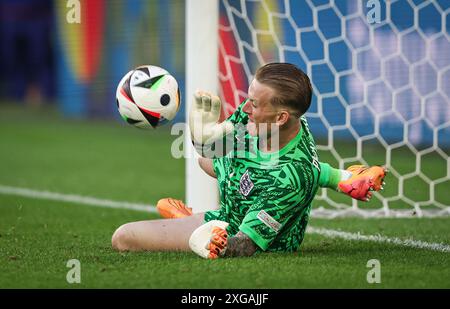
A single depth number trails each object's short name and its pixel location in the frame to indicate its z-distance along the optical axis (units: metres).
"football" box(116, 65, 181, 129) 8.28
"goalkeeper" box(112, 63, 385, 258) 7.77
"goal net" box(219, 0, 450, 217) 12.25
